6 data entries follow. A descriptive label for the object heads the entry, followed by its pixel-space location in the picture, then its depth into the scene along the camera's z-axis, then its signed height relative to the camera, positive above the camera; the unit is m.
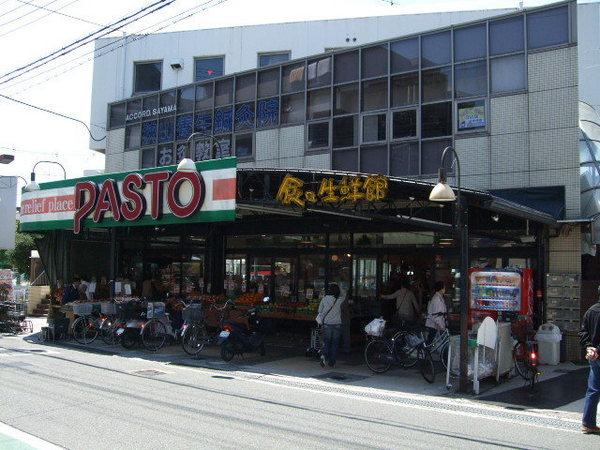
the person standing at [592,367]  7.77 -1.08
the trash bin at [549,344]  13.70 -1.41
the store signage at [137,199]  14.32 +2.01
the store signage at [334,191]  11.78 +1.79
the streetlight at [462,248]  10.30 +0.61
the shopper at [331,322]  13.25 -0.99
